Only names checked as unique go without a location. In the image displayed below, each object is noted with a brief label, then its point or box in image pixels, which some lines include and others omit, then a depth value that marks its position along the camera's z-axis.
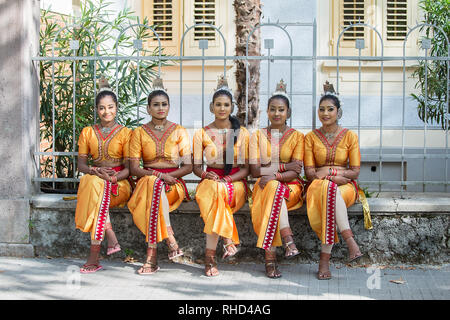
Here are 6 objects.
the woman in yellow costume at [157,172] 5.01
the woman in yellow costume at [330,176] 4.85
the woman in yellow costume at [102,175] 5.05
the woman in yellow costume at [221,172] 4.94
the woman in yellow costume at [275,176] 4.88
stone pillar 5.61
